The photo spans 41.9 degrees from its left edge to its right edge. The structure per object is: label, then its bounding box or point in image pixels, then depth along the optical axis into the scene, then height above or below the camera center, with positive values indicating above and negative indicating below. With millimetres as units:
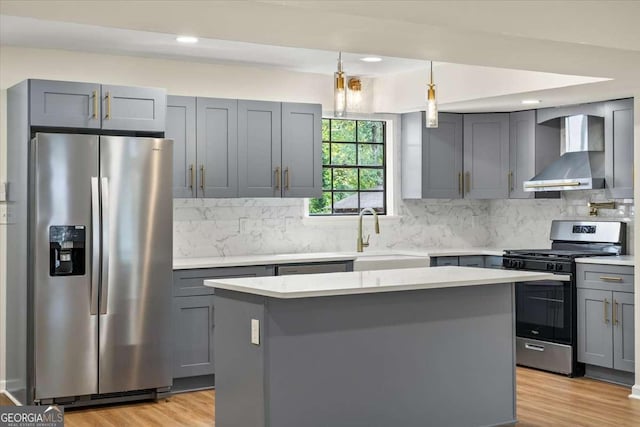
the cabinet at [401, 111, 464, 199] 7277 +505
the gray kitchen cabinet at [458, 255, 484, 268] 7125 -395
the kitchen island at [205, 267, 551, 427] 4145 -715
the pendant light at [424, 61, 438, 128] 4457 +569
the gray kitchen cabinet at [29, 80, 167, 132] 5395 +727
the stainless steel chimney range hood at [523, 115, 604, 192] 6441 +428
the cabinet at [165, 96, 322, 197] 6191 +520
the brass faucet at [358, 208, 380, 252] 7151 -121
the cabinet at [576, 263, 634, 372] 5992 -743
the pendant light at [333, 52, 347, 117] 3979 +575
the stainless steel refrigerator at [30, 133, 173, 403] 5293 -312
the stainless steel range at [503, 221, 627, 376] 6359 -646
